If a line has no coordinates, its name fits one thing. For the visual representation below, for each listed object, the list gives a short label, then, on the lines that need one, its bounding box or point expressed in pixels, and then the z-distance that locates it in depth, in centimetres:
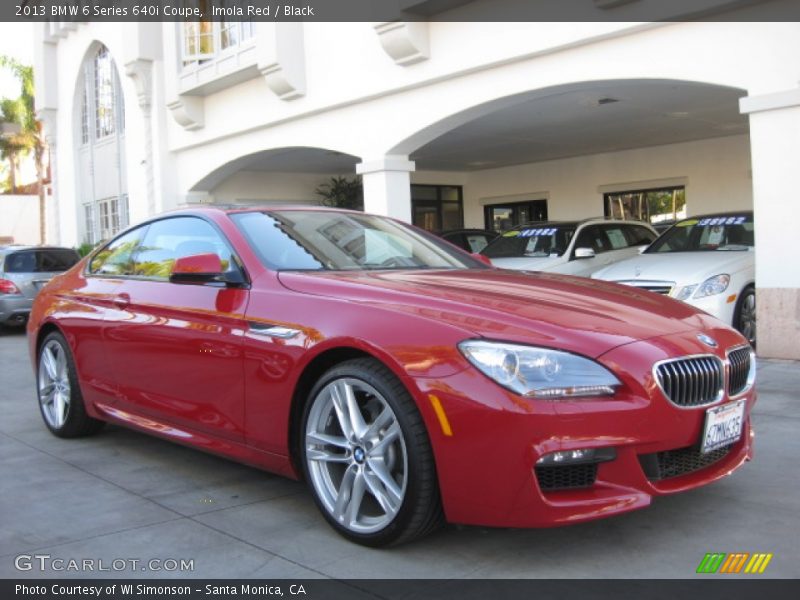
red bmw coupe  294
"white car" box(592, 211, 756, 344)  801
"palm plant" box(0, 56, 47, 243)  3716
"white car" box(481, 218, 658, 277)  1066
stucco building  770
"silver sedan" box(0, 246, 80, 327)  1276
